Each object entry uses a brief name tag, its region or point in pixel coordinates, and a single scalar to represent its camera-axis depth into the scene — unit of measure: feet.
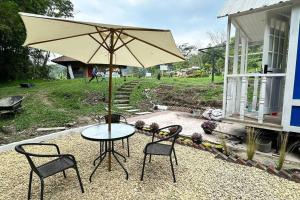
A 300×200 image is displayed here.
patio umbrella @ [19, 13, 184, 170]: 8.57
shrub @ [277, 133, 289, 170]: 11.29
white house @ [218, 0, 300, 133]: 13.19
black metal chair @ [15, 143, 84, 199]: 8.31
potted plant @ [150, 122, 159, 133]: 17.70
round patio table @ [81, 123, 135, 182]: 10.60
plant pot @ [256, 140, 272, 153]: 13.88
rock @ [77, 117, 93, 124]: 24.00
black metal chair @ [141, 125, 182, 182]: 10.48
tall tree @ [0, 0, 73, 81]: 36.04
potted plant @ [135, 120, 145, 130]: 19.21
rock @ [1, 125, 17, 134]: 21.09
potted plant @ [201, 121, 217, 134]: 16.98
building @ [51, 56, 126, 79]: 72.01
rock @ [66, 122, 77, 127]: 22.59
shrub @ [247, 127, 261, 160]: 12.46
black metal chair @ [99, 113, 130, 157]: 16.01
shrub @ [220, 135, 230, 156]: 13.55
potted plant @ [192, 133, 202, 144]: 15.12
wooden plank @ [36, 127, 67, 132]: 20.84
